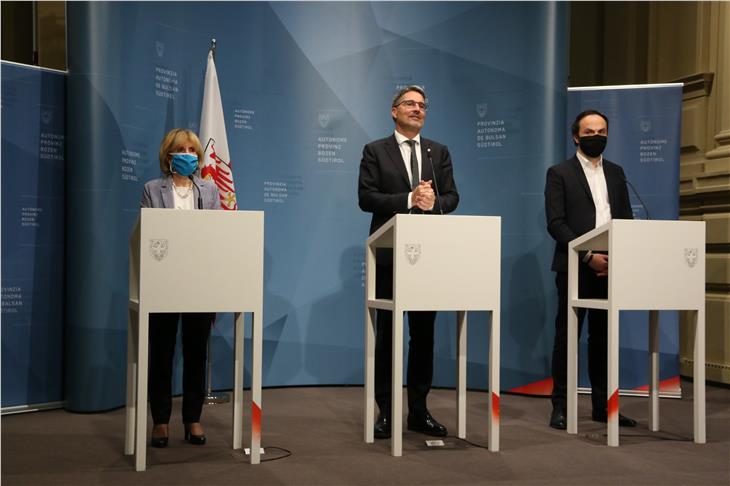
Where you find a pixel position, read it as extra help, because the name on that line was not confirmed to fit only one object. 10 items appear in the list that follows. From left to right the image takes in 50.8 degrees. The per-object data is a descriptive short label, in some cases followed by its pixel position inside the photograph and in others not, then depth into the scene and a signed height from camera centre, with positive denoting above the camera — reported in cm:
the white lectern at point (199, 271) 288 -9
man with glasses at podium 356 +24
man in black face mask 387 +19
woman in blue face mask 327 -34
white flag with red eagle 458 +63
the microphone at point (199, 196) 334 +22
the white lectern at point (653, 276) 336 -10
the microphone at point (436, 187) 338 +29
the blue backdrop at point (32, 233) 421 +6
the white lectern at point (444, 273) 309 -9
